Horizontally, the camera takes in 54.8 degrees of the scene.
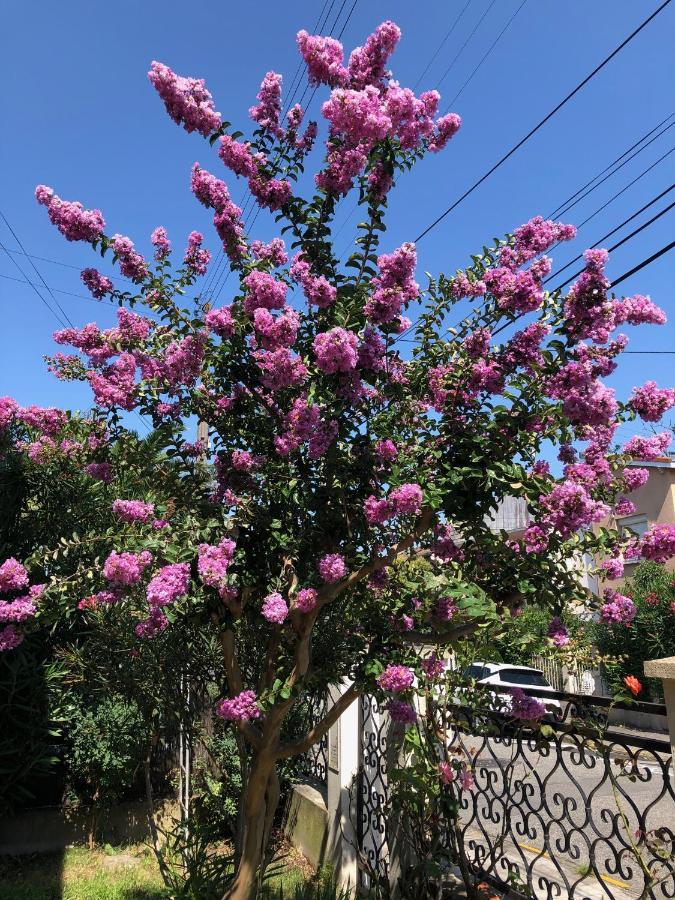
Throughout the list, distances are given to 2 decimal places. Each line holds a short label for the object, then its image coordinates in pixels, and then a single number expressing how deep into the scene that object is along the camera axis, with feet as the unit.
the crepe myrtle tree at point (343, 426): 8.90
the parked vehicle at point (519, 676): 47.55
